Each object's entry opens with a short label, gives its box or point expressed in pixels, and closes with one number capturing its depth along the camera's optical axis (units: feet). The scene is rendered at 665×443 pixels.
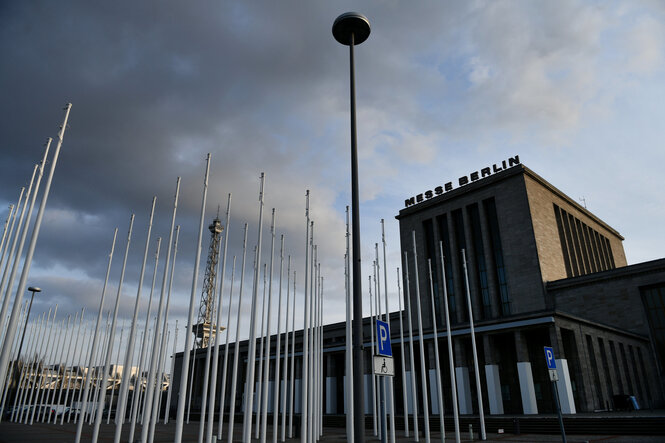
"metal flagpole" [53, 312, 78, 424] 148.77
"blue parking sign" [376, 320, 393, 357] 39.94
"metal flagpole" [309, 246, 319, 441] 77.39
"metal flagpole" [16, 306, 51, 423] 151.37
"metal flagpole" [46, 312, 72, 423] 153.11
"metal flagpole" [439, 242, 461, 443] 71.58
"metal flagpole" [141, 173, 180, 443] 65.51
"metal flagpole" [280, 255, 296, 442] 80.95
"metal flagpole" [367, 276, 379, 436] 80.22
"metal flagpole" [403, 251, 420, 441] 77.85
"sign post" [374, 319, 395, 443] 37.40
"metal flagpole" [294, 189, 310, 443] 63.26
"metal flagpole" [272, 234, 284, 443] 73.67
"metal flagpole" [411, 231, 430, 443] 68.68
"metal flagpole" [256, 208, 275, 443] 66.23
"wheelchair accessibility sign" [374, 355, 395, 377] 37.22
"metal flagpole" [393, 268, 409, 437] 87.98
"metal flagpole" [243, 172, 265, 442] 63.00
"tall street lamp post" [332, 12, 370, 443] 34.47
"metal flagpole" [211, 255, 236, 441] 84.84
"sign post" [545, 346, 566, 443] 50.88
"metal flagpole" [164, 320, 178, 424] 165.42
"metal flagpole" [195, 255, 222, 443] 66.13
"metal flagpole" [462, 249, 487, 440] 77.93
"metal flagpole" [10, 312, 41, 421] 151.43
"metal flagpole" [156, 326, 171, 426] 121.40
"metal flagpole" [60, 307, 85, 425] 148.24
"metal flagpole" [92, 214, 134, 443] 59.36
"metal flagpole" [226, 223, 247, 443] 65.90
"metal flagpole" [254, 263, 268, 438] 93.19
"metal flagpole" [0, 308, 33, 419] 145.97
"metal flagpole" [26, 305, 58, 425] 149.39
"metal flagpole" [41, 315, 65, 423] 154.85
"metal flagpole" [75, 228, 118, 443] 61.82
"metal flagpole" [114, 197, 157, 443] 60.34
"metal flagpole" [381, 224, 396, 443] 76.24
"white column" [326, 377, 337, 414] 180.24
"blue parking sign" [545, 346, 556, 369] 51.59
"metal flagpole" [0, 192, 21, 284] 80.73
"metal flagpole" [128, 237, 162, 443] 59.93
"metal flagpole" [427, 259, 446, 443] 69.92
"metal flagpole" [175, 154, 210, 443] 53.52
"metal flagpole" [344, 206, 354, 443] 58.14
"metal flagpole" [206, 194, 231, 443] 65.94
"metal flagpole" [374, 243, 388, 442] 38.61
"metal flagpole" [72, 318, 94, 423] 147.92
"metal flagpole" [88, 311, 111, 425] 141.08
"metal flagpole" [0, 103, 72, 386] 44.78
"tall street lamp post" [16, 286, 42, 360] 144.13
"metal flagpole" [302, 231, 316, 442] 76.88
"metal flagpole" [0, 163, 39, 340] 53.93
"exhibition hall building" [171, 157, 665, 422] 133.39
